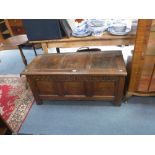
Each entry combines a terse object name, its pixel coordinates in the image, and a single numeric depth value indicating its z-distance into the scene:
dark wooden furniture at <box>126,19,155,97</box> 1.33
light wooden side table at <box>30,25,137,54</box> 1.75
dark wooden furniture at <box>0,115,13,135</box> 1.40
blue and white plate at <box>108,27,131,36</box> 1.74
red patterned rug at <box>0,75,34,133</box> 1.89
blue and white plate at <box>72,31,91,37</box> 1.83
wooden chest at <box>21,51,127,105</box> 1.59
